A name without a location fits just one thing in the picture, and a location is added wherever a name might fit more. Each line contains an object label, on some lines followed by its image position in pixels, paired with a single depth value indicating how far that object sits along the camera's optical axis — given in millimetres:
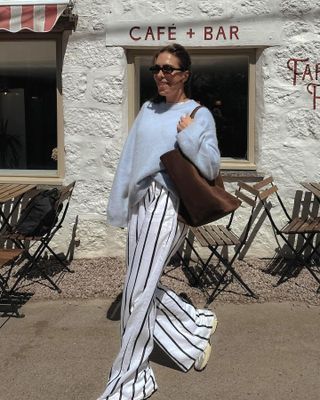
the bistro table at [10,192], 4577
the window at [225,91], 5359
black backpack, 4620
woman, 2834
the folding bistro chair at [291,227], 4648
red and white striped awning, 4938
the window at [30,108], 5539
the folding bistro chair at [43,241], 4663
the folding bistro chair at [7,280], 4016
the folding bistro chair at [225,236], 4445
